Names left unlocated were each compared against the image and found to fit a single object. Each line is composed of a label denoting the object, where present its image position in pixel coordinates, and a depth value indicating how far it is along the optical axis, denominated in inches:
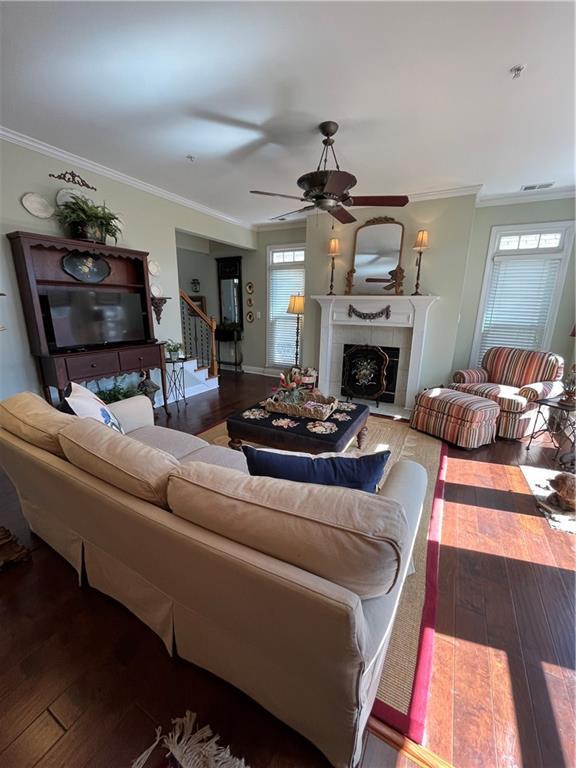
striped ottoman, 118.8
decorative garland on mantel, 164.2
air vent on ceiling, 136.3
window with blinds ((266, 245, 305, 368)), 220.7
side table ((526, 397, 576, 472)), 106.2
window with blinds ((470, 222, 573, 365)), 149.9
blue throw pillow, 43.0
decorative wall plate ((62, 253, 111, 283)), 124.1
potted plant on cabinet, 118.3
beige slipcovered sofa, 30.0
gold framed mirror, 159.0
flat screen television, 119.5
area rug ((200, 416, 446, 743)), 42.9
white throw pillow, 71.4
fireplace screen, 173.0
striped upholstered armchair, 127.2
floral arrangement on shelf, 169.2
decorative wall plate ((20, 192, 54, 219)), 110.3
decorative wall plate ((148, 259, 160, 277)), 156.0
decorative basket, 100.7
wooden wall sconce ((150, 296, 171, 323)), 157.3
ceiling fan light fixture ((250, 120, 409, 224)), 88.8
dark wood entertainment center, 110.2
